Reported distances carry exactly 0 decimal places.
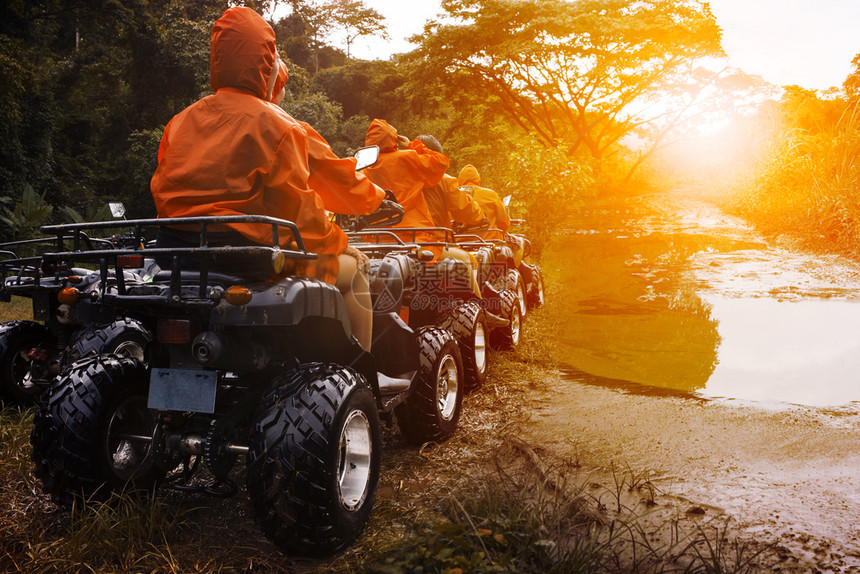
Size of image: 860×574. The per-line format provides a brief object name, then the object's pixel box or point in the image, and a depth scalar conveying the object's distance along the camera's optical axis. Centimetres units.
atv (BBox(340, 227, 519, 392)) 395
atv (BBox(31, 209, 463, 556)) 263
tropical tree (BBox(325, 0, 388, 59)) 3597
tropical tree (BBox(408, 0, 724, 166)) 1775
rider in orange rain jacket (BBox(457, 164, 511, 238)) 845
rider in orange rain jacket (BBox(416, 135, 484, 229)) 665
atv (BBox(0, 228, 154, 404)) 449
